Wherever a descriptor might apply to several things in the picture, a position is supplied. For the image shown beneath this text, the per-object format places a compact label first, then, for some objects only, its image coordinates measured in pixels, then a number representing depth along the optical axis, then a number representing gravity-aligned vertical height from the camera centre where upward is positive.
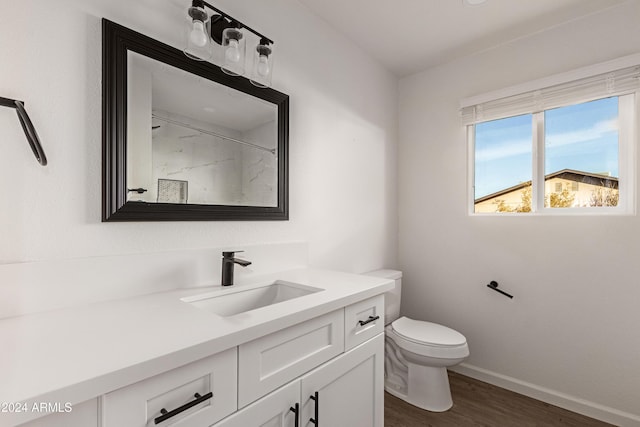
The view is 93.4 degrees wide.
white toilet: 1.81 -0.93
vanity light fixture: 1.15 +0.71
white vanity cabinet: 0.83 -0.53
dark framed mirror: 1.06 +0.31
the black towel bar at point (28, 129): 0.86 +0.24
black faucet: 1.26 -0.23
